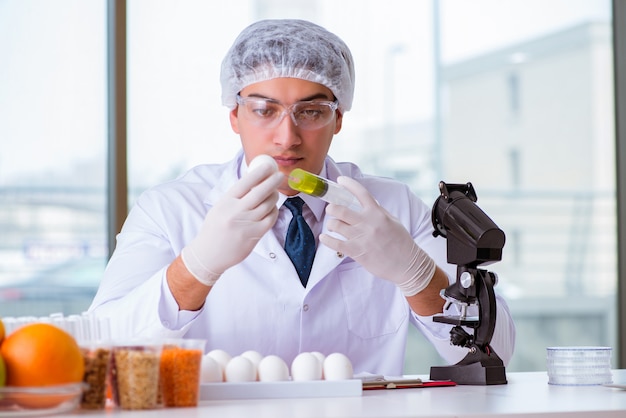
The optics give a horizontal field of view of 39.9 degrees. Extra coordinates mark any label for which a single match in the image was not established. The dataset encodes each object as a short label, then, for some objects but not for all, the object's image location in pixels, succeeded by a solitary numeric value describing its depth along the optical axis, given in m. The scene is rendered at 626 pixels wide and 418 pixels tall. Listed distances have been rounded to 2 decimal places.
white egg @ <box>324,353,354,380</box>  1.41
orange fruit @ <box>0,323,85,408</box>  1.12
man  2.00
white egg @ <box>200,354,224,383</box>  1.36
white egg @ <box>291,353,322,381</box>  1.41
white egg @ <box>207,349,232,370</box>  1.40
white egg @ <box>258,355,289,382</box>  1.40
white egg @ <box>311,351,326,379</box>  1.44
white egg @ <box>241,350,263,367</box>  1.43
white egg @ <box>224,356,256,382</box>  1.39
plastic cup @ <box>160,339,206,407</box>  1.24
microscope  1.59
